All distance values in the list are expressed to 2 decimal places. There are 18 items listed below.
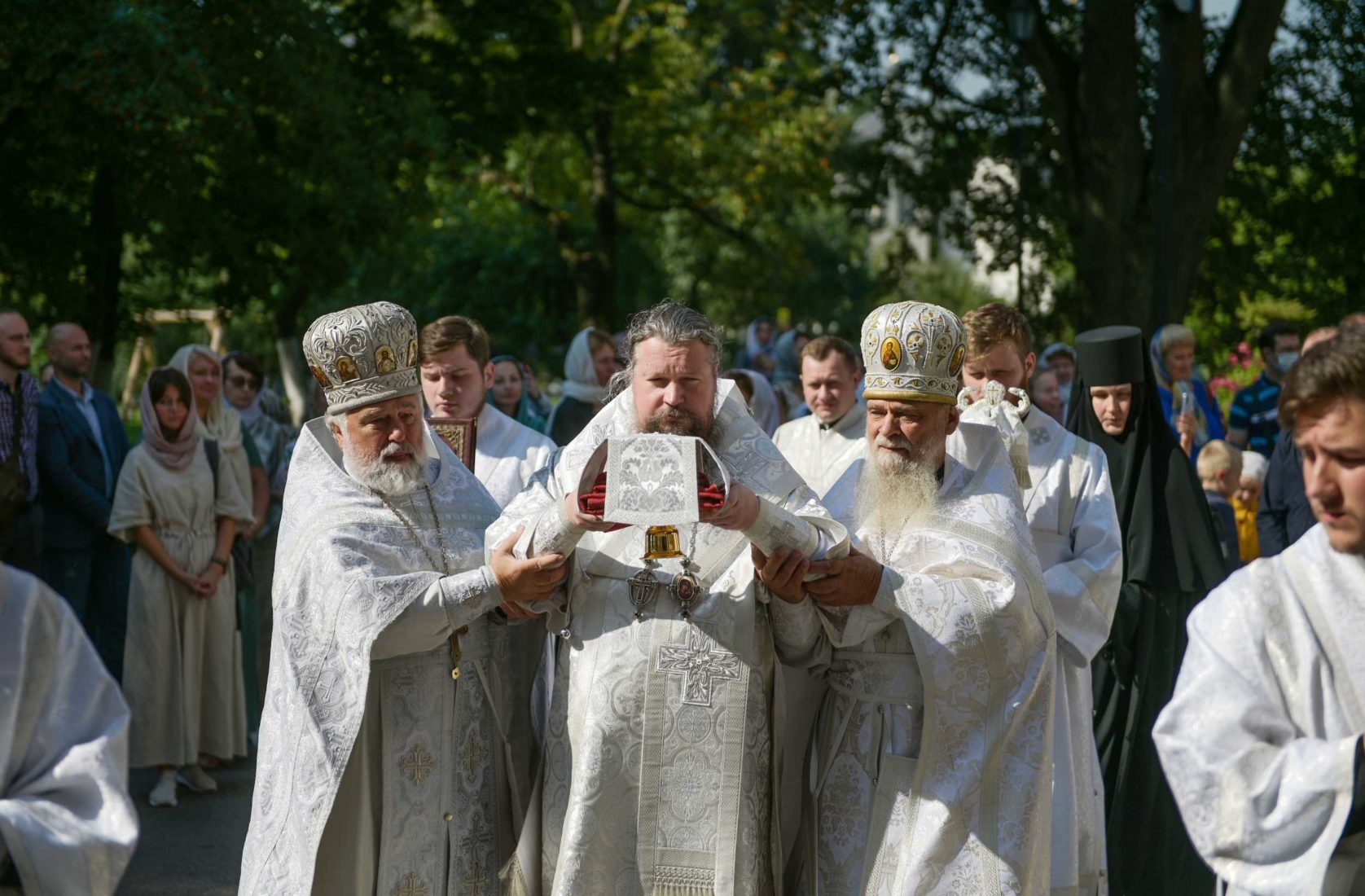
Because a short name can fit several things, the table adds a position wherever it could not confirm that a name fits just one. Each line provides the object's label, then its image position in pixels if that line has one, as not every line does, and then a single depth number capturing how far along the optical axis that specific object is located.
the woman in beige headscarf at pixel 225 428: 9.59
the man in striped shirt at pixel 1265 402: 10.92
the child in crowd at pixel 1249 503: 10.30
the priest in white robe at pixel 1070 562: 5.63
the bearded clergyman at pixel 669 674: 4.47
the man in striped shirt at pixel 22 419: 8.64
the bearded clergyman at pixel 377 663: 4.57
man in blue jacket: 9.21
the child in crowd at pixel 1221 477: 9.43
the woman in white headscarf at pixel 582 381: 10.01
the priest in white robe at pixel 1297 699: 3.08
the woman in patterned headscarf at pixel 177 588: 8.95
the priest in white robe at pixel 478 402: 6.34
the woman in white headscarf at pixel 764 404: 11.20
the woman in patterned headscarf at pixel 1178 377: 9.48
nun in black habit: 6.62
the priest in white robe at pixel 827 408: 8.12
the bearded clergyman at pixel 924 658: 4.51
